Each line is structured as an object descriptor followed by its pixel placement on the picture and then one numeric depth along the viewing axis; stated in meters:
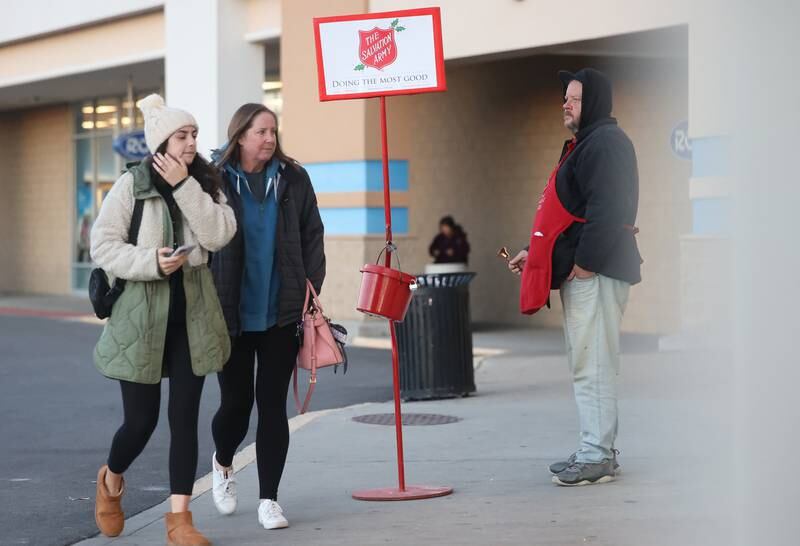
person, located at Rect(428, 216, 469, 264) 18.95
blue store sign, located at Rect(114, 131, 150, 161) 23.70
